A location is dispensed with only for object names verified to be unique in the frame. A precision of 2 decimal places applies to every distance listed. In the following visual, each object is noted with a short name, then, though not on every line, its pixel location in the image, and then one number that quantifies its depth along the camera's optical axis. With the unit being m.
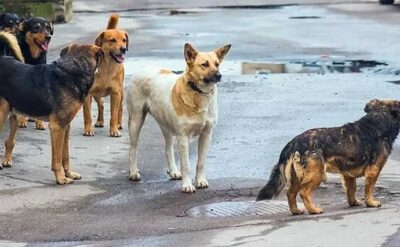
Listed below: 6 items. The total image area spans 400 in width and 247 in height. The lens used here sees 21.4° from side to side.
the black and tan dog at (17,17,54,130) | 12.89
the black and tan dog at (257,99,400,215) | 8.72
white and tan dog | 10.09
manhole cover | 9.36
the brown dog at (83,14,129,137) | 12.47
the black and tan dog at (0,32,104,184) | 10.62
